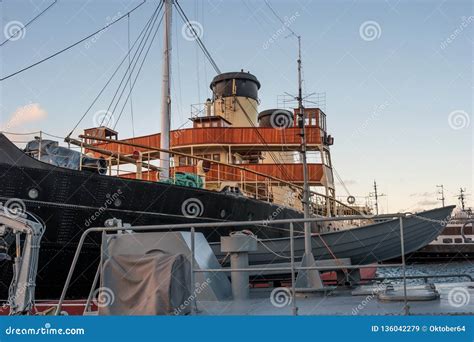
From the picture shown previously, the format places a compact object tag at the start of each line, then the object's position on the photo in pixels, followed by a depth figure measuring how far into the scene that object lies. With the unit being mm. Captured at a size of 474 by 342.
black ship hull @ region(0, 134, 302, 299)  11633
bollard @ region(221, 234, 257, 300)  7746
